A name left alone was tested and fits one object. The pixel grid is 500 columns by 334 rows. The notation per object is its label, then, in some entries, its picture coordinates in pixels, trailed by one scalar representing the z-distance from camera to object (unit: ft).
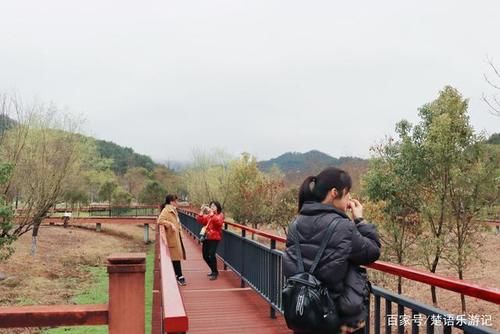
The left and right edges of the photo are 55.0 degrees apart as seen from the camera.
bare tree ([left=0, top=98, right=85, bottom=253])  47.37
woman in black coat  7.86
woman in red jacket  26.27
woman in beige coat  23.99
